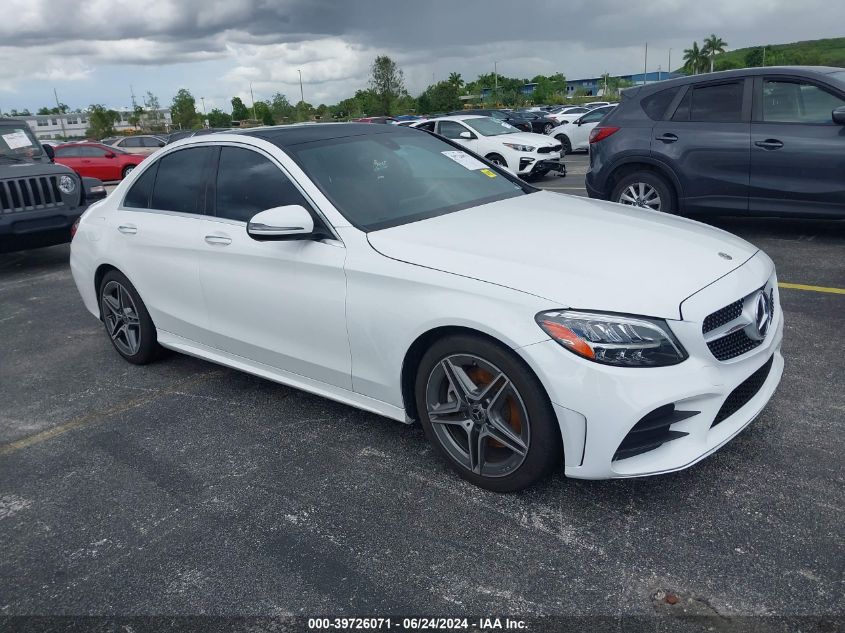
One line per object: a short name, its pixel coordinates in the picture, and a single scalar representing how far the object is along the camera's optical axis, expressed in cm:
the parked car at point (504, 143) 1445
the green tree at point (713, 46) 13575
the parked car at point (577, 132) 2195
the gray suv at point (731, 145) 677
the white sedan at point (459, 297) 273
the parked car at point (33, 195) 817
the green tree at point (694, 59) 13850
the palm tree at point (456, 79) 13804
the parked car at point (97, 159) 2144
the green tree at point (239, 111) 10646
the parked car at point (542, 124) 3059
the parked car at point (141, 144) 2662
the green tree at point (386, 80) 9669
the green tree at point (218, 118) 10494
